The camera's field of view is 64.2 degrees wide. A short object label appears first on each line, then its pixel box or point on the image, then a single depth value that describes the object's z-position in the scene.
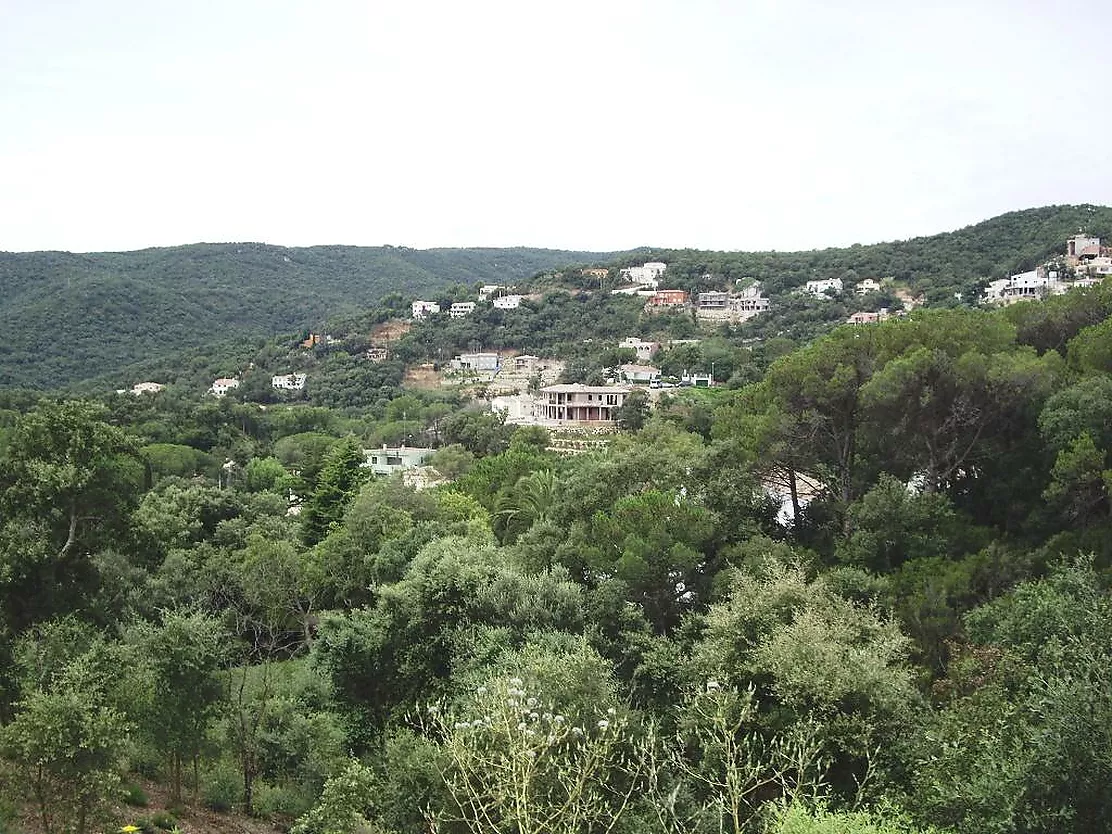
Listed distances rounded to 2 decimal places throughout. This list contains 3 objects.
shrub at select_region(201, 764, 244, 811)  11.94
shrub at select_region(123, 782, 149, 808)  11.22
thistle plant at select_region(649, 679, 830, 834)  8.03
